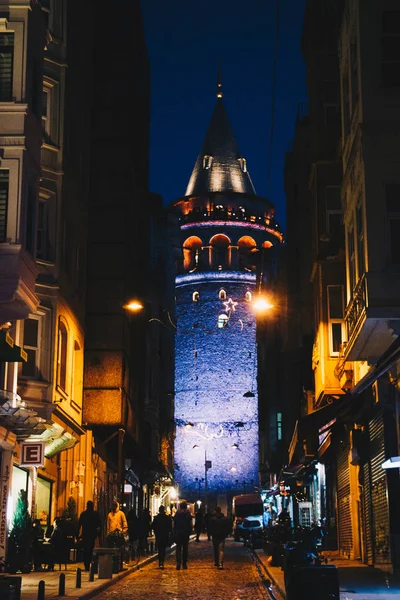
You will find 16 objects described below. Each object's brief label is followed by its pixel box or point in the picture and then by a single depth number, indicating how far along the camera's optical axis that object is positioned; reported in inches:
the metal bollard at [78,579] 750.5
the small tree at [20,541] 899.8
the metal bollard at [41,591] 590.0
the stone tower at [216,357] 3644.2
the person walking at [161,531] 1070.4
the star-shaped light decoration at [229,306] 3789.4
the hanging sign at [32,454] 919.0
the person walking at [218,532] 1035.9
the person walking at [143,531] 1465.6
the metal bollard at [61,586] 669.0
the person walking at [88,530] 988.6
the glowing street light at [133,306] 1223.5
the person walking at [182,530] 1012.5
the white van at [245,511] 2249.6
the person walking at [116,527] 983.6
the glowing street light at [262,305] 1278.2
